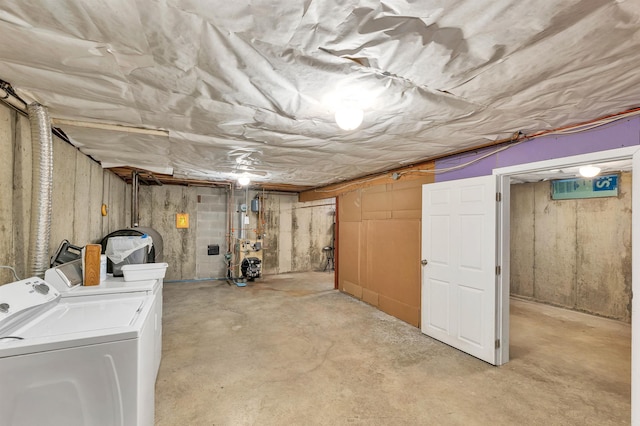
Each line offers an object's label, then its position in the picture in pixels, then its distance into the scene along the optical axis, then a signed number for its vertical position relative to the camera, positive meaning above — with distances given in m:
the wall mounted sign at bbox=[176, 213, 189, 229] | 6.70 -0.15
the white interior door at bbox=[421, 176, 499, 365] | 3.01 -0.56
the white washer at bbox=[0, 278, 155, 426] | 1.34 -0.75
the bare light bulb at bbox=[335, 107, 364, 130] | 2.00 +0.67
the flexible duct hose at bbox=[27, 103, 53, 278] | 2.05 +0.16
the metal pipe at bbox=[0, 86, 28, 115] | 1.75 +0.71
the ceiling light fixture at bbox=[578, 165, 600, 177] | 3.74 +0.59
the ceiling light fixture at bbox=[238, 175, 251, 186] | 5.10 +0.60
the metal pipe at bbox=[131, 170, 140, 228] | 5.35 +0.23
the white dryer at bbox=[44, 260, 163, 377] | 2.11 -0.59
